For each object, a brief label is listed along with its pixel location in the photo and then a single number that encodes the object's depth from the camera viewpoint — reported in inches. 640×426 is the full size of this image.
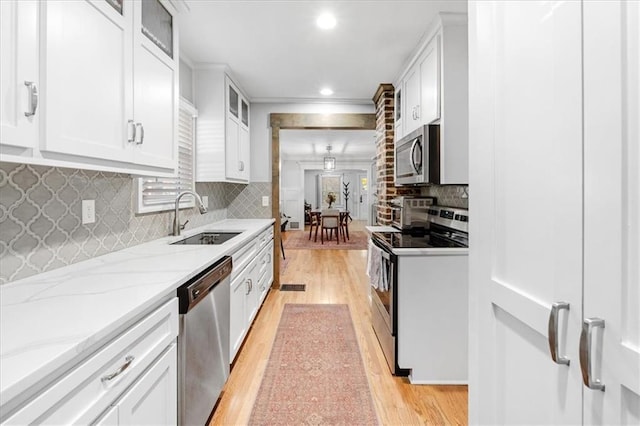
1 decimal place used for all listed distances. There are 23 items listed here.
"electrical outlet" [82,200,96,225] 65.2
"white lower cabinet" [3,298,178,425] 28.6
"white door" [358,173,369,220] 509.2
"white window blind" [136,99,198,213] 89.3
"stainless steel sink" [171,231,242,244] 98.7
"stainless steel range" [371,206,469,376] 85.7
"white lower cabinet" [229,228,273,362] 90.4
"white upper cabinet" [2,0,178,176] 40.1
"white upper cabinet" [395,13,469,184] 88.7
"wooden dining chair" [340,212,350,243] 338.0
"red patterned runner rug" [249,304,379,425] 71.8
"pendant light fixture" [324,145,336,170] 342.6
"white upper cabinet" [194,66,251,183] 124.0
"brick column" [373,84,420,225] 138.6
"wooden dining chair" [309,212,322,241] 344.9
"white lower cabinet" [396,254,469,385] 84.1
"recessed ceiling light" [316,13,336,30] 88.8
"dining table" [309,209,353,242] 337.4
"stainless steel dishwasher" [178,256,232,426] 53.7
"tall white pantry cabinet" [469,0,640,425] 21.9
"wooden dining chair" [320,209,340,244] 322.3
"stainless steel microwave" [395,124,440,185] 92.6
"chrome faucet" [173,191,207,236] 99.3
